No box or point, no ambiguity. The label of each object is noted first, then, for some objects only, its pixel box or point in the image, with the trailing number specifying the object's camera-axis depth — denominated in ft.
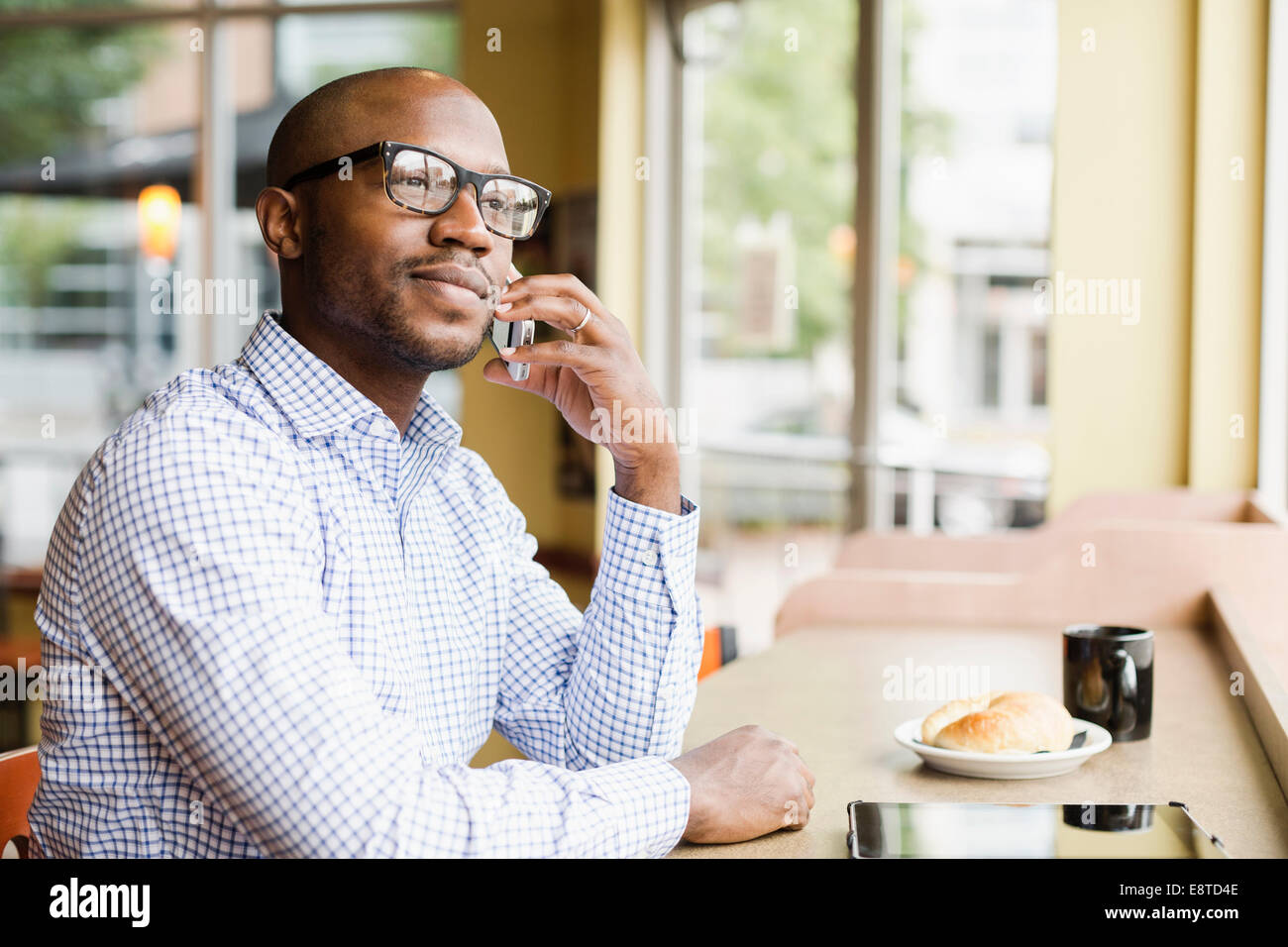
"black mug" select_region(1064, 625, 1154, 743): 4.95
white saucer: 4.37
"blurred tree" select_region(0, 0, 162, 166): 22.90
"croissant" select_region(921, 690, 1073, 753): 4.48
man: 3.12
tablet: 3.30
